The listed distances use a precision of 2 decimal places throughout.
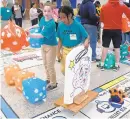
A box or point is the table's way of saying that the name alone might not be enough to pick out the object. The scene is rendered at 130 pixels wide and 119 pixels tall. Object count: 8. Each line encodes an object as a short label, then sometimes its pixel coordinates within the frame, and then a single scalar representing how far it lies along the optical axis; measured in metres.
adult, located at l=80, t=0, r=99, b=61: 3.78
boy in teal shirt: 2.56
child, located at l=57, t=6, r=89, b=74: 2.39
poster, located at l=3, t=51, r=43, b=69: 4.16
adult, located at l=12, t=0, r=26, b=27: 7.22
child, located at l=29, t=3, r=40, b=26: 7.03
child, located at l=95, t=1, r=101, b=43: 5.44
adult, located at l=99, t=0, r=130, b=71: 3.57
